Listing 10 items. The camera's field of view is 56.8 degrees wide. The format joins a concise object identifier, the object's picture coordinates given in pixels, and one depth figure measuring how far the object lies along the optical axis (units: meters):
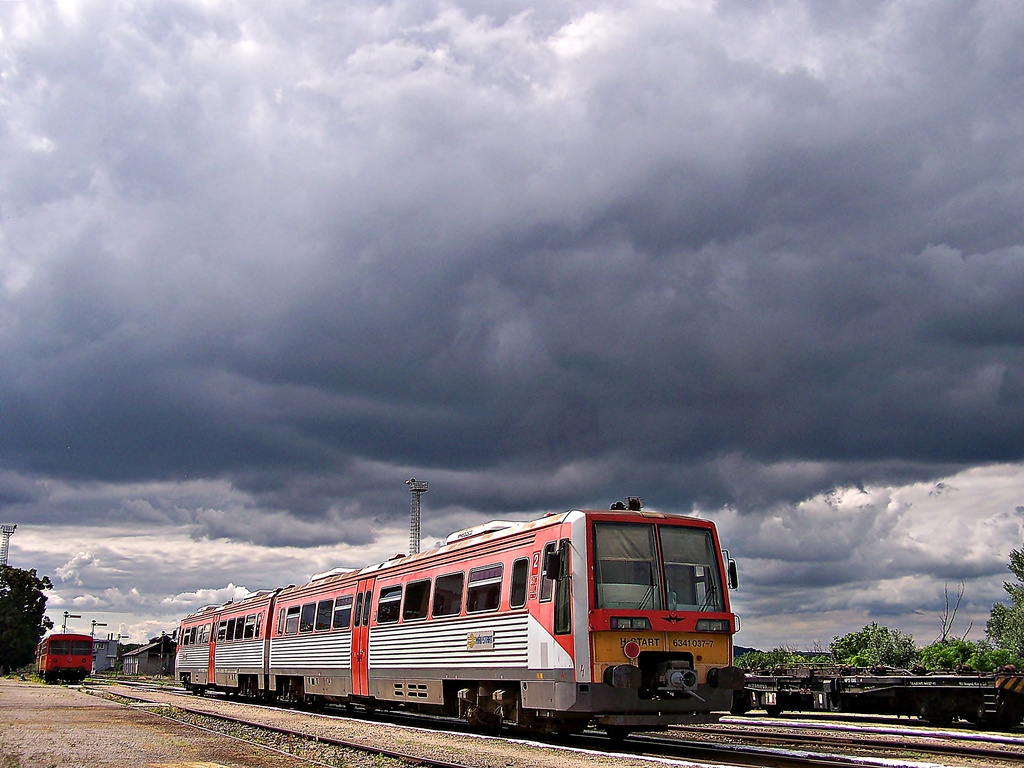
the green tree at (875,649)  36.84
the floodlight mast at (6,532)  115.24
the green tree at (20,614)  96.88
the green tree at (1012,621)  52.91
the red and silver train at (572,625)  14.87
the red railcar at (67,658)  59.06
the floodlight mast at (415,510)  71.38
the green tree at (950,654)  32.38
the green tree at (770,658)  40.28
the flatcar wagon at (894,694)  19.64
